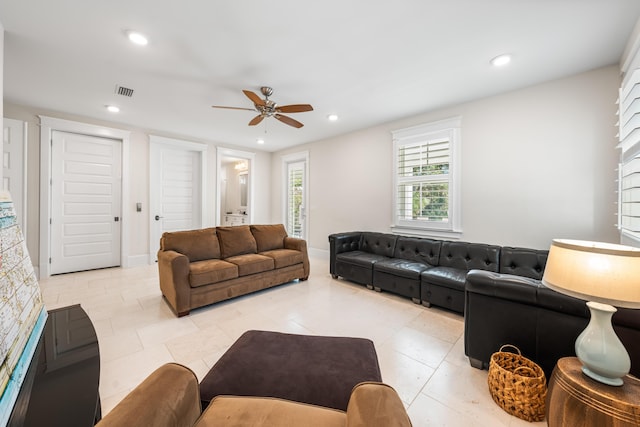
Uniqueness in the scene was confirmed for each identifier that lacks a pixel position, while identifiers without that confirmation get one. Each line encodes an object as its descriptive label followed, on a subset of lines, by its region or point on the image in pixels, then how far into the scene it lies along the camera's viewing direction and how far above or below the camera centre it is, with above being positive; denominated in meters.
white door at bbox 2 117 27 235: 3.54 +0.68
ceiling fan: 2.76 +1.20
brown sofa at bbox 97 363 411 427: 0.76 -0.64
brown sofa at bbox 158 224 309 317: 2.79 -0.65
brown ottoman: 1.11 -0.78
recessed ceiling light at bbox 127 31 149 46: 2.13 +1.49
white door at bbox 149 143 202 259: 4.99 +0.45
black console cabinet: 0.71 -0.58
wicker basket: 1.45 -1.02
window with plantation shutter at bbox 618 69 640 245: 1.88 +0.45
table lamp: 1.09 -0.33
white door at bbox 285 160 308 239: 6.05 +0.35
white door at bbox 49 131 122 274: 4.11 +0.15
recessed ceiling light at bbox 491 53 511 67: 2.42 +1.51
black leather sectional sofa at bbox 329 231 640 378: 1.54 -0.66
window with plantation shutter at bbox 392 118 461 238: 3.63 +0.53
